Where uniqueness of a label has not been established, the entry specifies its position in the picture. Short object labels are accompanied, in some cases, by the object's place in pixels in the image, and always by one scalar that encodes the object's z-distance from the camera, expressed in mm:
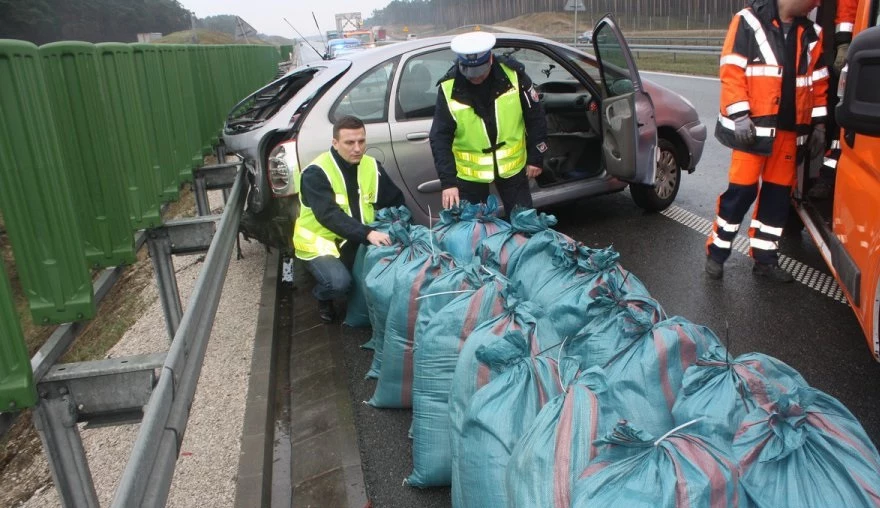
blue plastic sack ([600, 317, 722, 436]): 2230
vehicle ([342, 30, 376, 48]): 35359
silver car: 4945
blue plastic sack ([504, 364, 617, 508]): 1781
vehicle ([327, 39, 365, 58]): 22656
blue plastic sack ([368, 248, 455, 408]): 3248
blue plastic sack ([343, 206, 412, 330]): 4074
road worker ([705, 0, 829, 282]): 4199
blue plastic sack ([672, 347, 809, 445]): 1936
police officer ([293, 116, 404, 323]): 4266
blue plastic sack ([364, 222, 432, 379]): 3506
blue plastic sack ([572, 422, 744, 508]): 1581
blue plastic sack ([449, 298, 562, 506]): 2389
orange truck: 1999
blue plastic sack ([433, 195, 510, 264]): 3750
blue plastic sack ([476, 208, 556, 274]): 3543
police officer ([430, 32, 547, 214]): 4258
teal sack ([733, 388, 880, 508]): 1644
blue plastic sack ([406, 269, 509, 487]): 2795
